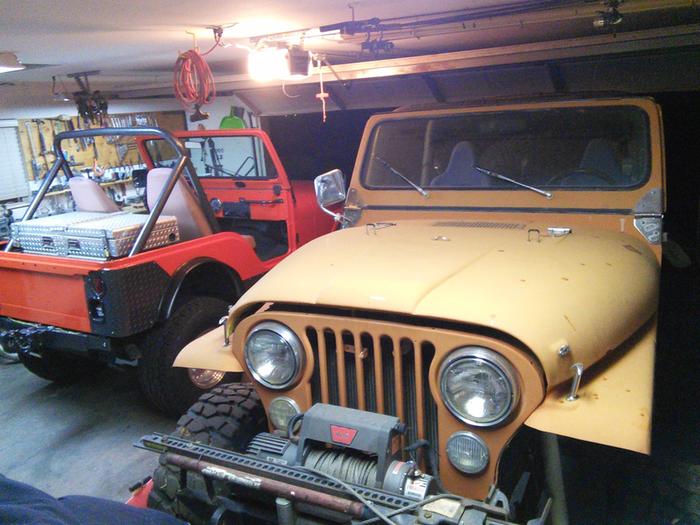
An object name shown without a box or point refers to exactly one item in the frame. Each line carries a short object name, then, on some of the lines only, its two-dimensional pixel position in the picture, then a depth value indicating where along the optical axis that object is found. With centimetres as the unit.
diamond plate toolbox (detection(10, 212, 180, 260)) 349
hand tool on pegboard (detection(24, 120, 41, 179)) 747
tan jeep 170
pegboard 750
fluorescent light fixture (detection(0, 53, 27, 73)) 413
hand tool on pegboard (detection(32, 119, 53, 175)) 761
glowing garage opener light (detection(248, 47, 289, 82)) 402
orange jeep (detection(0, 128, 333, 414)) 341
